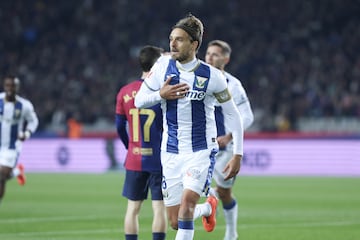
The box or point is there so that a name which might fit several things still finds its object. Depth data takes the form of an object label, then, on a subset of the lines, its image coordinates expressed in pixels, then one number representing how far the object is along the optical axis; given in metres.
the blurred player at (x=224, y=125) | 22.11
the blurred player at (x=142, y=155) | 18.53
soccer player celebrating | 15.77
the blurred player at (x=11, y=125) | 29.70
